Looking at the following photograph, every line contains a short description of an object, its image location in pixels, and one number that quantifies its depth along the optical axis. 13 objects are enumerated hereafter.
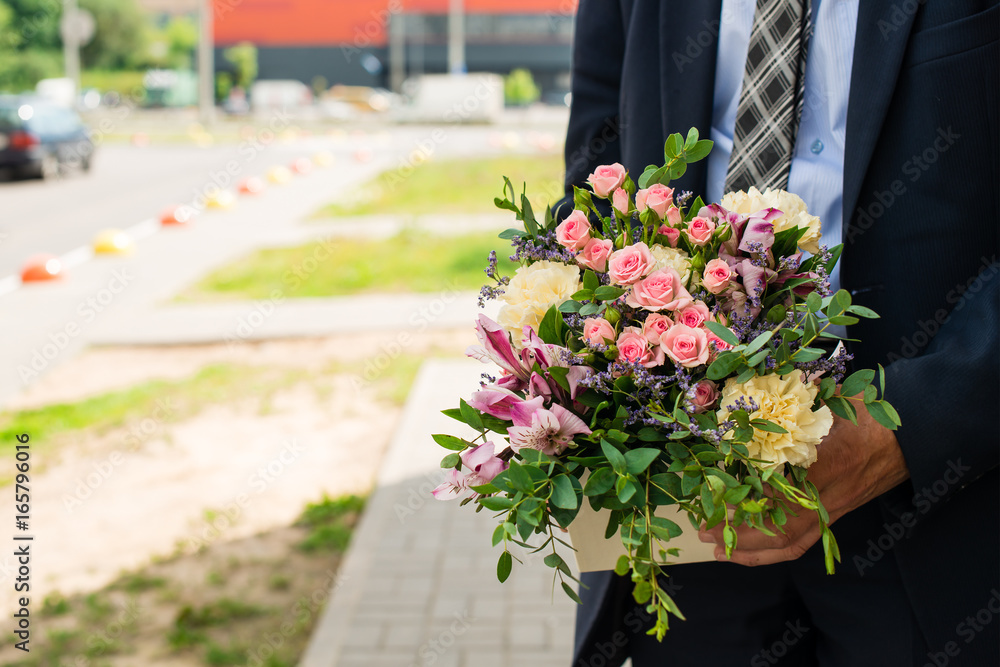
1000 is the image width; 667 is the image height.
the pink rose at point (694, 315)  1.21
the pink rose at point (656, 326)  1.21
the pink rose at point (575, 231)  1.31
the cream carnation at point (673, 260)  1.28
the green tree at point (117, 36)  52.03
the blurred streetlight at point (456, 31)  46.84
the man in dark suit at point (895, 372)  1.33
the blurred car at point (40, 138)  17.05
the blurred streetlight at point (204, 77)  30.88
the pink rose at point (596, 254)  1.29
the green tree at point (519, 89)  54.86
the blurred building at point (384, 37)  59.84
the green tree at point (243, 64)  56.06
